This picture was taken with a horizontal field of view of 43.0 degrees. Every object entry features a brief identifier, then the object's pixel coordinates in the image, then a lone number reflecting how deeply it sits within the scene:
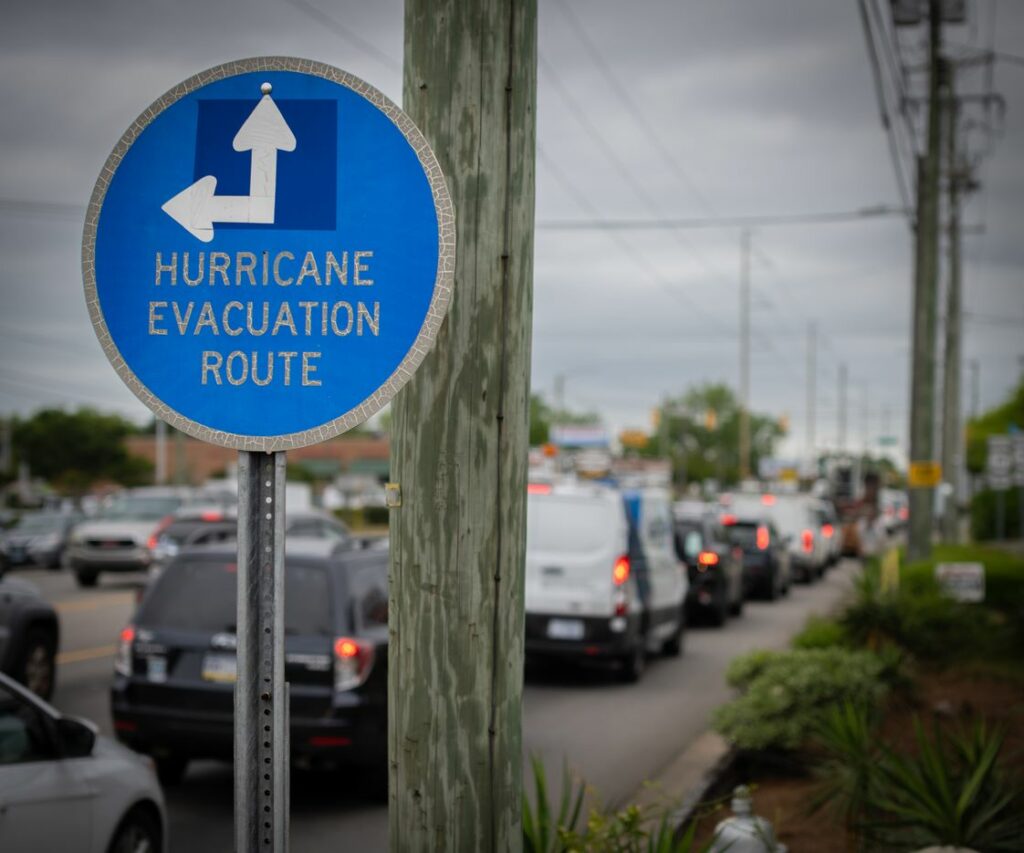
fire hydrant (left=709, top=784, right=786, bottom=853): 5.29
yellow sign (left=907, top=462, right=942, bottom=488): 18.12
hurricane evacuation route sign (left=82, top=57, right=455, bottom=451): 2.61
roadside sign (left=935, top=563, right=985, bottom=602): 14.01
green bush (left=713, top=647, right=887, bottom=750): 8.79
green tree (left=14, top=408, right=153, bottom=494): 83.94
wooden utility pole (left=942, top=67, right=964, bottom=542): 31.42
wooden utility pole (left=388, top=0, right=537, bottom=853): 3.29
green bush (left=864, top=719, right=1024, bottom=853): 5.63
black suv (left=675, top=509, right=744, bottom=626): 21.16
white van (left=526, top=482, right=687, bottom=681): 14.28
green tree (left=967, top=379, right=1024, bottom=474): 52.80
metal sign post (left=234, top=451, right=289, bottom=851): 2.56
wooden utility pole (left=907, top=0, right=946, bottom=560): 18.77
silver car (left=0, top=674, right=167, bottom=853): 5.00
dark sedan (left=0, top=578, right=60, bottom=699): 10.78
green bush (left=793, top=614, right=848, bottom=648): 11.59
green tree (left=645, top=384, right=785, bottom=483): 141.25
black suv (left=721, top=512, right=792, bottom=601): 27.22
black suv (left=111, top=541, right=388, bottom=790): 8.22
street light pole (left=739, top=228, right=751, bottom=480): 64.94
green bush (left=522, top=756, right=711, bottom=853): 4.54
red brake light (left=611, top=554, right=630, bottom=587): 14.35
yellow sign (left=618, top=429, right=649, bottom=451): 64.31
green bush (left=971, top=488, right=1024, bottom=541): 45.84
